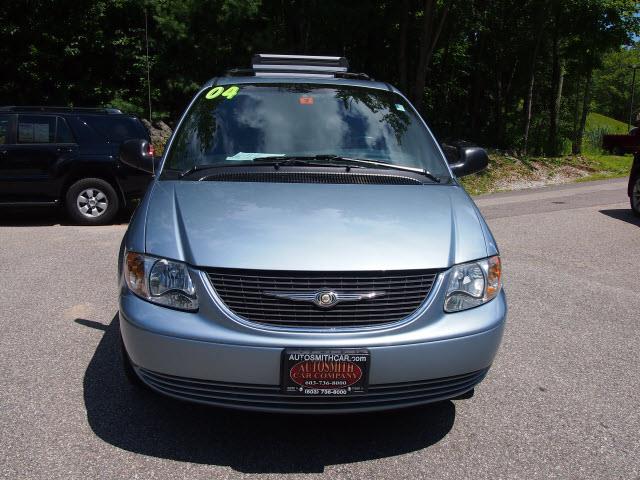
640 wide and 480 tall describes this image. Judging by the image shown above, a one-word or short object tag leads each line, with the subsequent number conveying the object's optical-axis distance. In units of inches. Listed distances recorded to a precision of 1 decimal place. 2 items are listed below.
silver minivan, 110.7
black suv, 375.9
